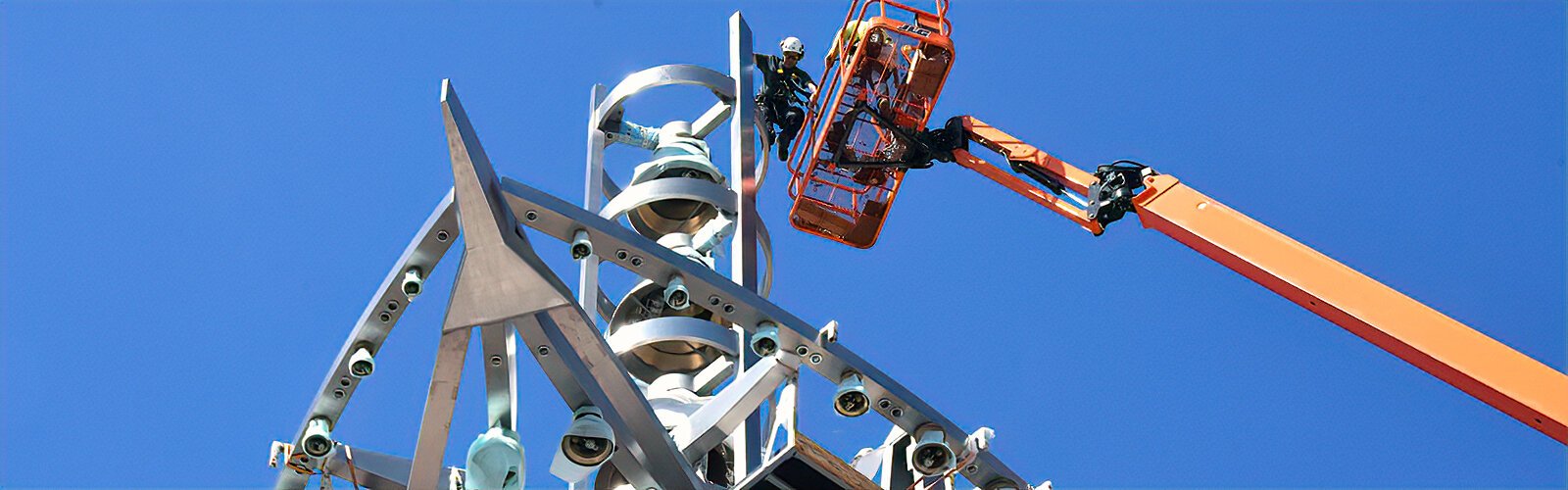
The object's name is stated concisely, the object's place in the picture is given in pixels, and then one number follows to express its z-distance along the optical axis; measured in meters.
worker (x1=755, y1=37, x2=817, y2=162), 28.70
